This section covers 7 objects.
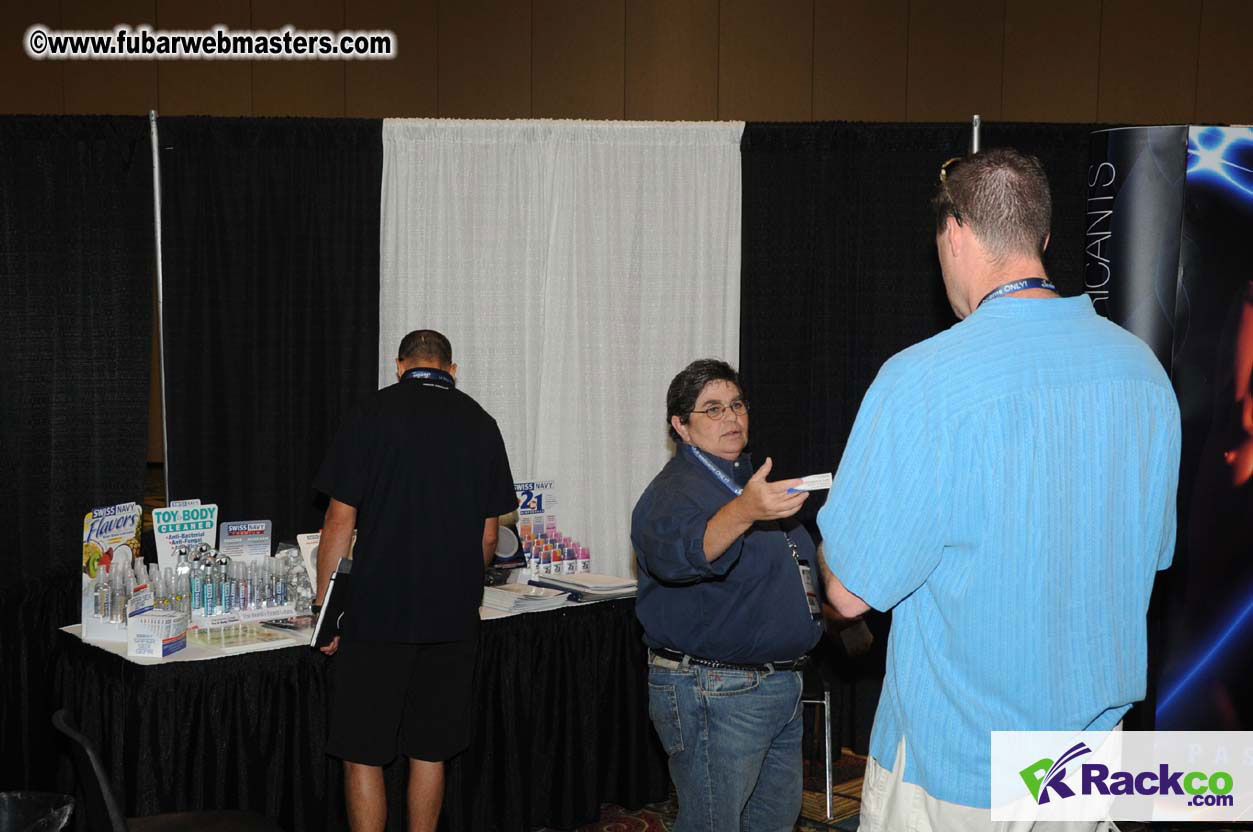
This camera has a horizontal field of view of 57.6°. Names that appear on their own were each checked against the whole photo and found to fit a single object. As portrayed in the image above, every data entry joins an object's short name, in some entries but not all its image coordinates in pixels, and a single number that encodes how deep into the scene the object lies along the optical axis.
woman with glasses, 2.40
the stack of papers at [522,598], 3.67
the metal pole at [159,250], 4.20
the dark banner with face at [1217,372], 3.49
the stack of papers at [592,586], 3.79
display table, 3.00
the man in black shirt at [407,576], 3.10
